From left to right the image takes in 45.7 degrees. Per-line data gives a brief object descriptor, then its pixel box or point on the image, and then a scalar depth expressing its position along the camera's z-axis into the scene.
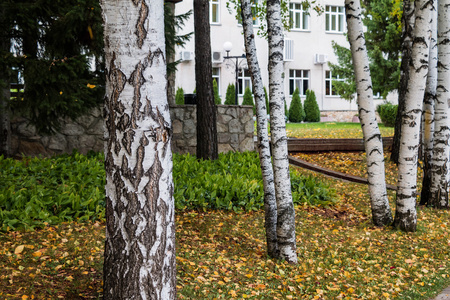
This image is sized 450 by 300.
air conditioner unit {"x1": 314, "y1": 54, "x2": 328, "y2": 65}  28.75
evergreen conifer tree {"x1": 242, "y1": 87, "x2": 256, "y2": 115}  25.11
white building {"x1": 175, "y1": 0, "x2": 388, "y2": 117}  26.25
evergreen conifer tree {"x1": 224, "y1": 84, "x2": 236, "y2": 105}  25.20
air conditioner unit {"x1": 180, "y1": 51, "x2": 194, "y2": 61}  25.00
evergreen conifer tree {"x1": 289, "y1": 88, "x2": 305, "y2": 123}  26.33
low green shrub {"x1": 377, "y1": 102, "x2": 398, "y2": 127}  21.40
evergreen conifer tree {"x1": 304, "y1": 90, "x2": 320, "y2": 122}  26.92
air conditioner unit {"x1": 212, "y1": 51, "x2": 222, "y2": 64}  25.83
